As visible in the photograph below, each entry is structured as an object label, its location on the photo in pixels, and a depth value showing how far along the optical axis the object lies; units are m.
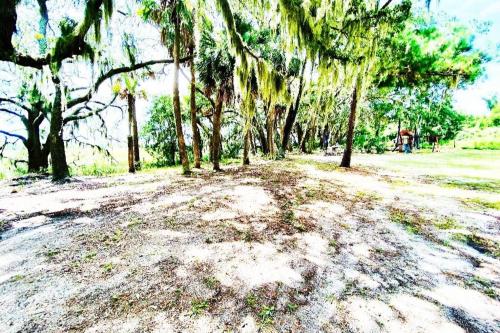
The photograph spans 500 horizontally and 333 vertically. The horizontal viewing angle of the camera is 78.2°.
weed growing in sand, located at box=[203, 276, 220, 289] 3.45
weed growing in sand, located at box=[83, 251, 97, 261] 4.11
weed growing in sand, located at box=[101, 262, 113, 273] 3.79
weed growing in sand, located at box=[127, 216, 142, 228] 5.45
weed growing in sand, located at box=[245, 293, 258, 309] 3.13
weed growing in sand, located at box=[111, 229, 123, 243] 4.78
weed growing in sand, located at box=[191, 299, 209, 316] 3.01
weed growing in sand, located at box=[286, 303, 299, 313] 3.07
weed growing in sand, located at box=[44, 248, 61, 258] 4.27
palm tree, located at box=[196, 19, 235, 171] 12.58
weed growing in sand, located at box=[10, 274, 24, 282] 3.64
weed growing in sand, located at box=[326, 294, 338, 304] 3.21
